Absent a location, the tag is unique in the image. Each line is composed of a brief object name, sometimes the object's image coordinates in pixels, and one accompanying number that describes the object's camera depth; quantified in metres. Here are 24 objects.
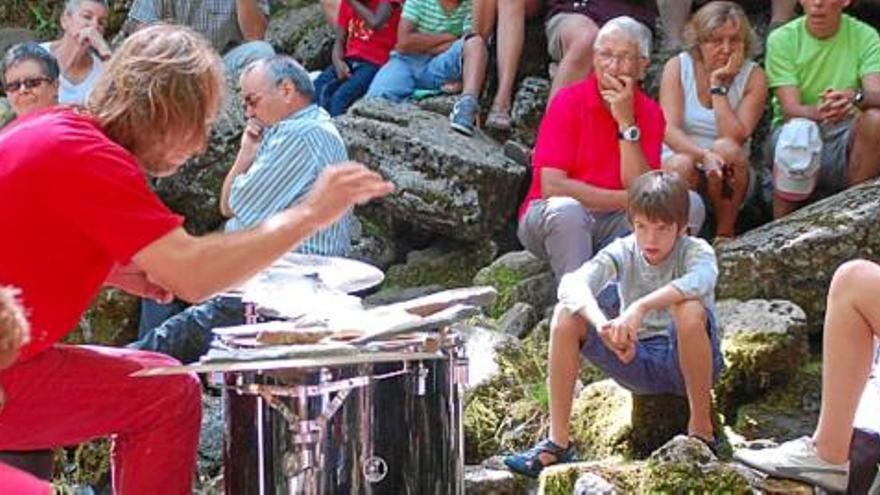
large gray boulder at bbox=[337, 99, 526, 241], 12.98
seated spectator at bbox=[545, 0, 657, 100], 13.09
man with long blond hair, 6.47
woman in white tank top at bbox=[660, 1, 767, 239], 11.74
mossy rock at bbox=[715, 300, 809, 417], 10.08
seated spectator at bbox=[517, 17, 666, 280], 10.99
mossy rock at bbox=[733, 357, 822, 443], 9.88
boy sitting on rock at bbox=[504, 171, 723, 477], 8.97
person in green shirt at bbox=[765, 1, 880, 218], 11.81
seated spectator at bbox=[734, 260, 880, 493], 8.07
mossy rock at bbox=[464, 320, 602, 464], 10.20
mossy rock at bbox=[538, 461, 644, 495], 8.31
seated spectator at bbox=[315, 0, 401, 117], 14.94
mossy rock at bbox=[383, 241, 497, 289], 13.37
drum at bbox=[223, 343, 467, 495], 6.97
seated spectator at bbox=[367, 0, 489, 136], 13.96
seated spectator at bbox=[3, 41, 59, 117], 12.53
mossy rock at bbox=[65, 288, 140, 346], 12.62
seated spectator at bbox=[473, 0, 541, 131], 13.68
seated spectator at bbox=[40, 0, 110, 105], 14.12
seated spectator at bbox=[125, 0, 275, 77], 15.34
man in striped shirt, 10.73
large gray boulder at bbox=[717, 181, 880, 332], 11.00
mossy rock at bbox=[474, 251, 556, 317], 12.18
